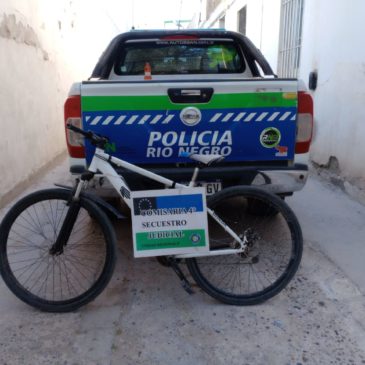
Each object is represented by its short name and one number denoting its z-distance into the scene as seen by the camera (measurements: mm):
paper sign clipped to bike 2576
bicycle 2607
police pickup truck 2875
